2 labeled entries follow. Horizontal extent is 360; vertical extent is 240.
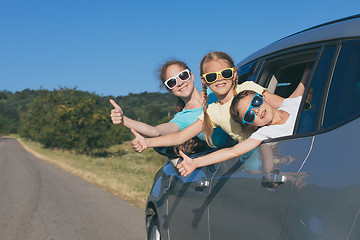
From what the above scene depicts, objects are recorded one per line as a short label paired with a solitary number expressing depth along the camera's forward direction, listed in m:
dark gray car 1.86
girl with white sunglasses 3.78
